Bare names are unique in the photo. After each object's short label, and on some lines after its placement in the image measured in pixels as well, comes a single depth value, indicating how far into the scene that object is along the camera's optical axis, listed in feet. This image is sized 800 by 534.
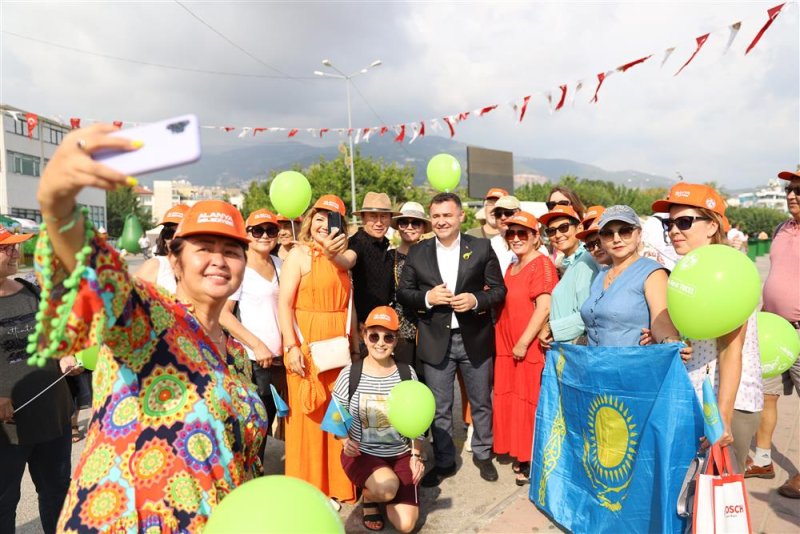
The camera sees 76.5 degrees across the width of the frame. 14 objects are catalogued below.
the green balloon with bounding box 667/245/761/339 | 8.02
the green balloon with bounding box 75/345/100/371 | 10.49
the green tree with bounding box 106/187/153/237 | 192.75
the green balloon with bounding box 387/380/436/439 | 9.61
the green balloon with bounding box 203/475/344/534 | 4.11
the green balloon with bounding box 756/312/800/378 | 11.22
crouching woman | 11.13
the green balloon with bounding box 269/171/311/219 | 14.61
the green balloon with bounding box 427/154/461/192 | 22.40
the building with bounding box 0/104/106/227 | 131.64
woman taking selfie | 4.08
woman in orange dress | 12.28
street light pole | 64.48
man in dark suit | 13.70
